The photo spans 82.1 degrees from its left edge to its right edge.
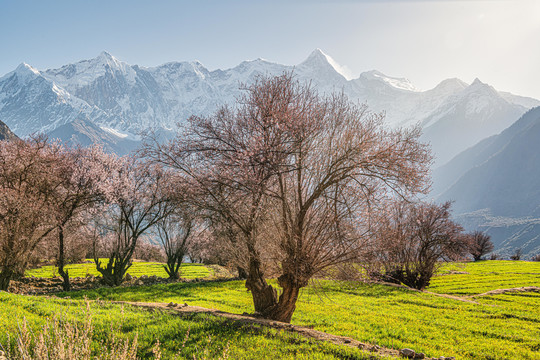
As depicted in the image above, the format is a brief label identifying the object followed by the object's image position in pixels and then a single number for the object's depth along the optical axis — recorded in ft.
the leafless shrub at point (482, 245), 237.00
